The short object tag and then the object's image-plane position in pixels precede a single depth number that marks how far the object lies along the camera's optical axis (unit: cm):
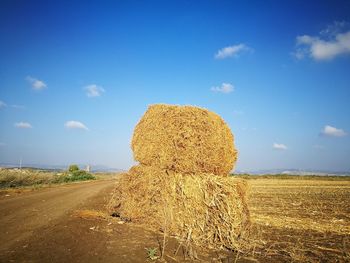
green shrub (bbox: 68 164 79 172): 4817
